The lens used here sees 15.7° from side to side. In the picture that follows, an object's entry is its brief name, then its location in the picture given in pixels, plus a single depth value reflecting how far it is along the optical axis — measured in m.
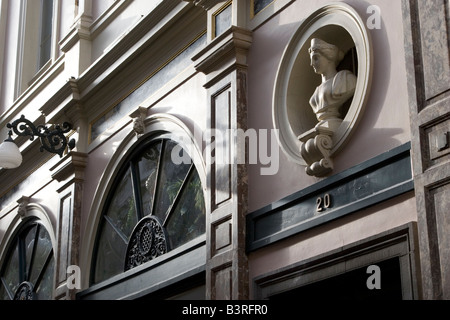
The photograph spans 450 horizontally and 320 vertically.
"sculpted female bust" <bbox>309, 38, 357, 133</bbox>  13.77
